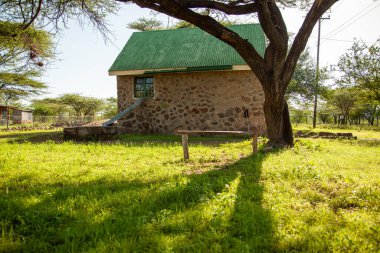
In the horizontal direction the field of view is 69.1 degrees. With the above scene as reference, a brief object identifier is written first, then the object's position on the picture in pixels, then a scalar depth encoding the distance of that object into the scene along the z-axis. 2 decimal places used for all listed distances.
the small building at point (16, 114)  37.87
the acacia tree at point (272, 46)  7.58
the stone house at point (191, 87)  13.63
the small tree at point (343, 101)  34.78
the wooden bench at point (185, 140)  6.95
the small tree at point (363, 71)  17.79
